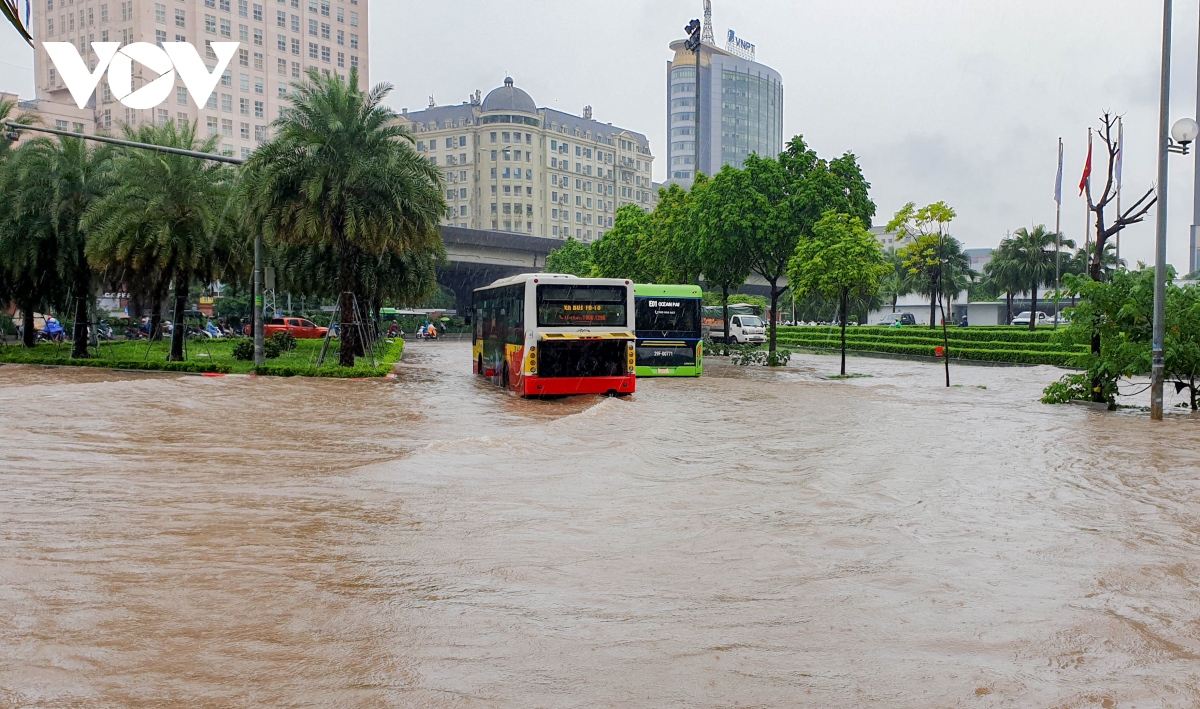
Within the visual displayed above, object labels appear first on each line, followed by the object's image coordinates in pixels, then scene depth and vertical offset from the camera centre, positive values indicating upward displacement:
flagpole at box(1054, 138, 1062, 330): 47.19 +6.23
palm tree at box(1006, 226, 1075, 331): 61.91 +4.67
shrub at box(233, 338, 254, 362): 32.31 -1.08
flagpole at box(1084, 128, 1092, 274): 27.07 +4.40
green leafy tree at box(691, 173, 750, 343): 38.50 +3.75
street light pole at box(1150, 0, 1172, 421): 17.05 +1.70
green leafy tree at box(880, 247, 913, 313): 84.19 +3.76
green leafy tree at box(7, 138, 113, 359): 30.34 +4.21
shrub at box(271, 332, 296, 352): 37.71 -0.80
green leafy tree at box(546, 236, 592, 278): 70.31 +5.01
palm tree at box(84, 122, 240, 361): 27.84 +3.05
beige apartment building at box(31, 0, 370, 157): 91.38 +28.72
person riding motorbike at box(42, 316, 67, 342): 47.88 -0.53
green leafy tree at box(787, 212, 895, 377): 30.44 +2.07
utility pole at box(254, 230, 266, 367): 26.78 +0.57
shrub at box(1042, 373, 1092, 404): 20.50 -1.39
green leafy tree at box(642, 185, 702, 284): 43.31 +3.98
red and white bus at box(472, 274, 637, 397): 20.75 -0.26
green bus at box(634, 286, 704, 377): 27.80 -0.16
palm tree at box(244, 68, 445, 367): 26.19 +3.98
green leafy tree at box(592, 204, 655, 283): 51.62 +4.30
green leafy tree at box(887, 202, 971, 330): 32.28 +3.52
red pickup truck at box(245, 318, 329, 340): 54.38 -0.36
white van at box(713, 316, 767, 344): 53.31 -0.34
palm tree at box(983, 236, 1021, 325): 62.78 +3.76
